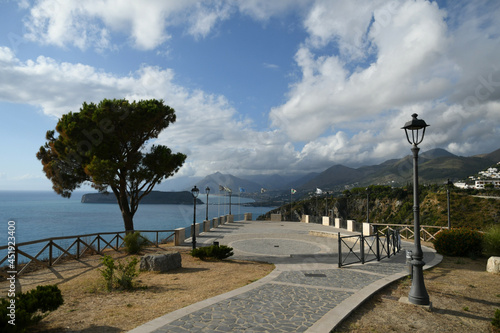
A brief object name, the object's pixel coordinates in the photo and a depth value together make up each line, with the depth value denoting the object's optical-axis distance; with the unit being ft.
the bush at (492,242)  36.47
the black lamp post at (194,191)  54.34
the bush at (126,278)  25.44
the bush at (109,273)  25.25
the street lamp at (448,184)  59.82
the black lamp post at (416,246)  21.11
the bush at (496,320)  16.57
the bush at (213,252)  39.86
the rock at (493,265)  31.50
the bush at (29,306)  12.87
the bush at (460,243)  41.32
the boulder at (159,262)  32.89
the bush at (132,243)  47.45
